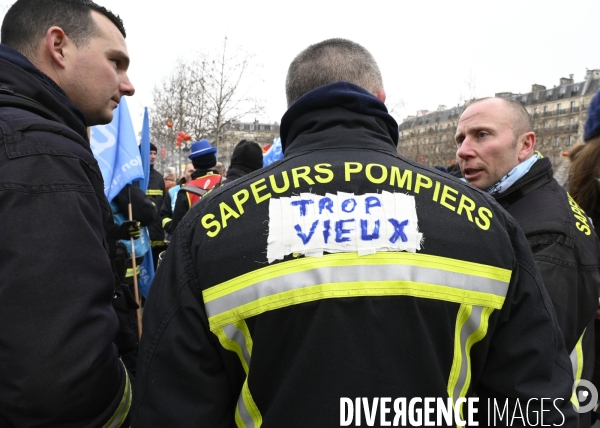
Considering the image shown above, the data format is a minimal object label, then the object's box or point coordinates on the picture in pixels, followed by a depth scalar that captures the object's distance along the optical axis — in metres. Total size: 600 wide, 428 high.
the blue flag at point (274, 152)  7.16
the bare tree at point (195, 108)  20.08
